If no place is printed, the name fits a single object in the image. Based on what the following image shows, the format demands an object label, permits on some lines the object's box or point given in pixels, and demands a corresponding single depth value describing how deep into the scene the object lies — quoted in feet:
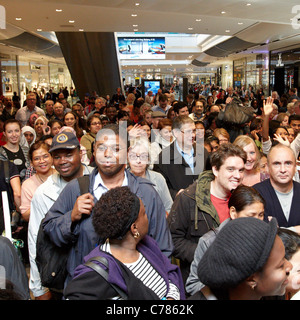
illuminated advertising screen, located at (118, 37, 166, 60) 68.28
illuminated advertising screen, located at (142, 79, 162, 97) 70.54
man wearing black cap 10.12
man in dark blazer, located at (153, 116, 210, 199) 13.84
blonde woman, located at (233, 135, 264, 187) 12.44
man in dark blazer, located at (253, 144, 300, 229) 10.12
